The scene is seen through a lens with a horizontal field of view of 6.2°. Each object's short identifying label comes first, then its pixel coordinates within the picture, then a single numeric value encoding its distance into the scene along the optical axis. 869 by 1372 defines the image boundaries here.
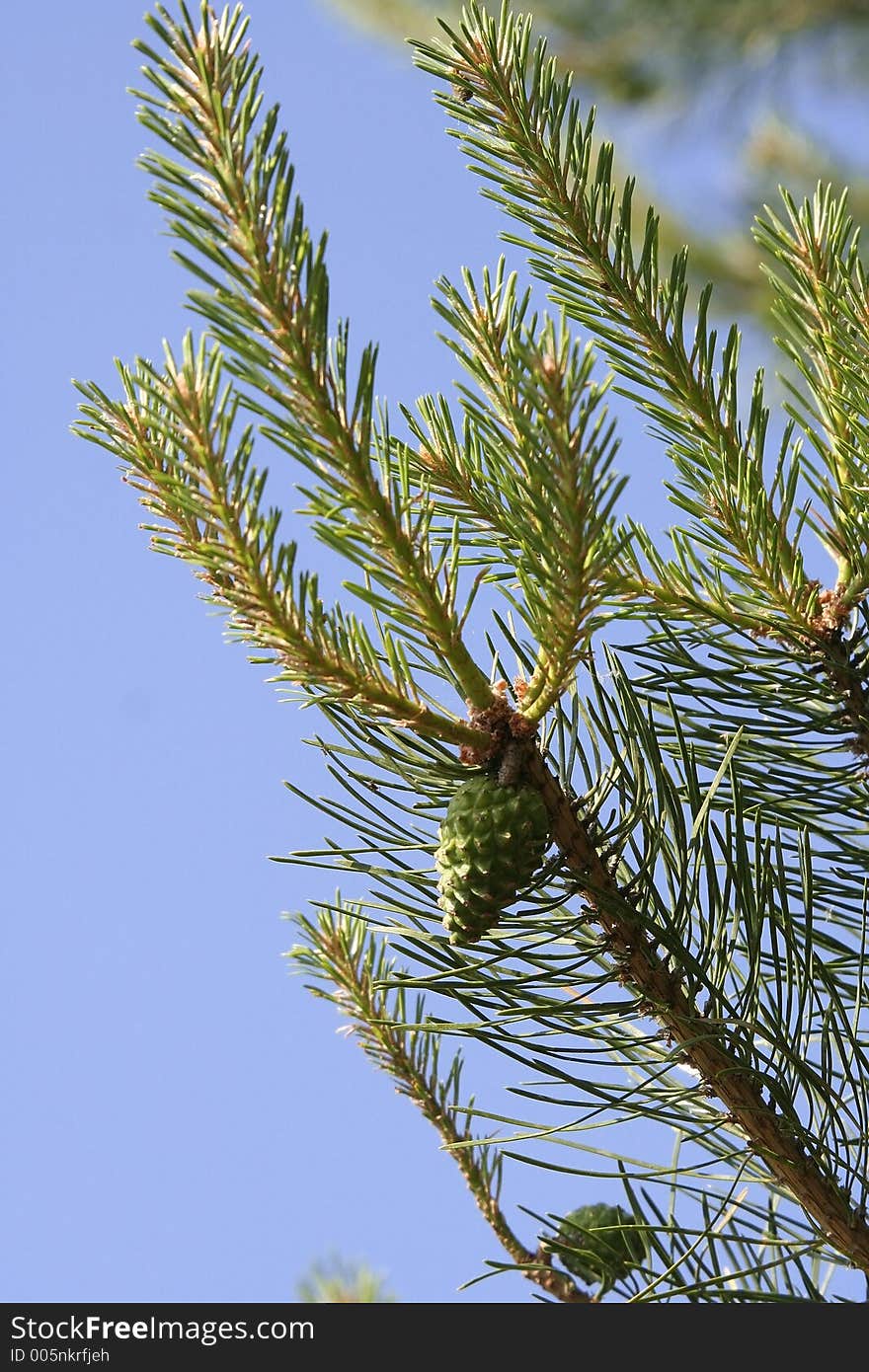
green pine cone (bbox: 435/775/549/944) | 1.85
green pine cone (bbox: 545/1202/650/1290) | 1.96
